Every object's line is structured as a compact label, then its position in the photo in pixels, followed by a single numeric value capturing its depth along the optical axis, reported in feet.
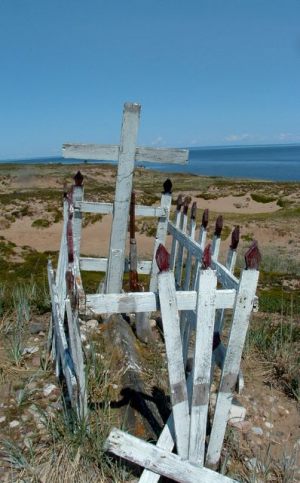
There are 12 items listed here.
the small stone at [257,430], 11.43
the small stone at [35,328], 16.51
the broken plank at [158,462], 8.46
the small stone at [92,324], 15.30
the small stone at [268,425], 11.82
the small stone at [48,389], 12.21
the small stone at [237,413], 11.78
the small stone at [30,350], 14.87
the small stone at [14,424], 10.82
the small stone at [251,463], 9.64
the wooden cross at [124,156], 13.44
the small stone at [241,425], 11.51
